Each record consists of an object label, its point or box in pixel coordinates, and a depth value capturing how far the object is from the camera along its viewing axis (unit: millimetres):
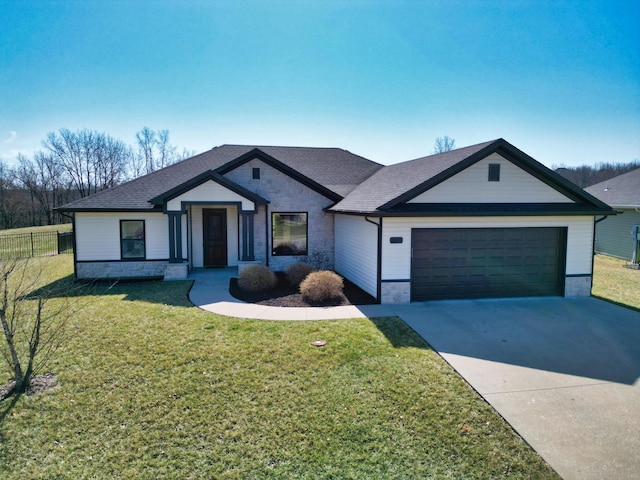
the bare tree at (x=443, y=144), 59094
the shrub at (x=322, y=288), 11094
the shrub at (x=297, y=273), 13250
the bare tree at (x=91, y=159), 47500
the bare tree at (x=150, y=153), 54312
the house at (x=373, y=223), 11117
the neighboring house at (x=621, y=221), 20312
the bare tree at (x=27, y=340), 5934
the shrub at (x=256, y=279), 12422
